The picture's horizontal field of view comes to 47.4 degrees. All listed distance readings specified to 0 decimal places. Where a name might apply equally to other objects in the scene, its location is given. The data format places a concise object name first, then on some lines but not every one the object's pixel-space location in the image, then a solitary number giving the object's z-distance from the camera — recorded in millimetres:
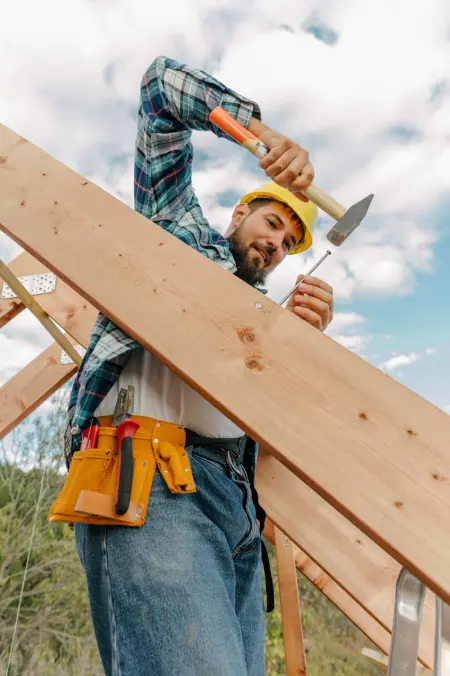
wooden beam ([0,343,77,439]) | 2580
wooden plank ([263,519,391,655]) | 2217
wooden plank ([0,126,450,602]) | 558
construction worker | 735
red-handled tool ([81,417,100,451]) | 902
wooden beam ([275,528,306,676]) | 2395
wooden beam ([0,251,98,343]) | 2412
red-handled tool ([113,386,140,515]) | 781
